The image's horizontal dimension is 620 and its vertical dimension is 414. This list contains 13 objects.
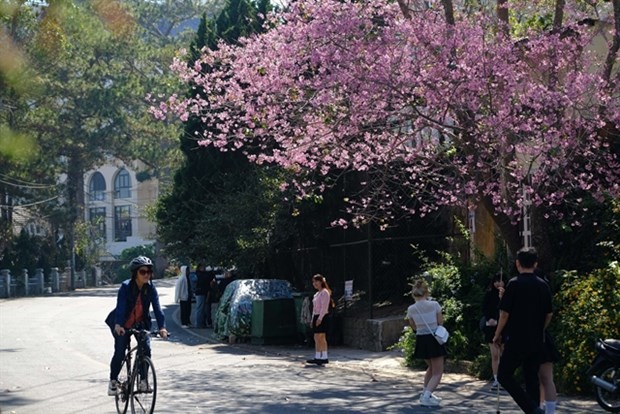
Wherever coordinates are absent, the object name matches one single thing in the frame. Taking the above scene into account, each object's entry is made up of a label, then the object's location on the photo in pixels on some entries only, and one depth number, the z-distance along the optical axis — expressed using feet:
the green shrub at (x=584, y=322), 48.62
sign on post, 75.92
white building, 325.42
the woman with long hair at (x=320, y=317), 65.29
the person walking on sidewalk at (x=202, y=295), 101.19
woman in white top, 46.26
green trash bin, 80.48
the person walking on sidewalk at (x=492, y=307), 49.26
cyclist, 41.01
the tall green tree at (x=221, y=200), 97.09
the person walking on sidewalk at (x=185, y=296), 102.83
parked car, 82.74
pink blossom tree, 55.83
